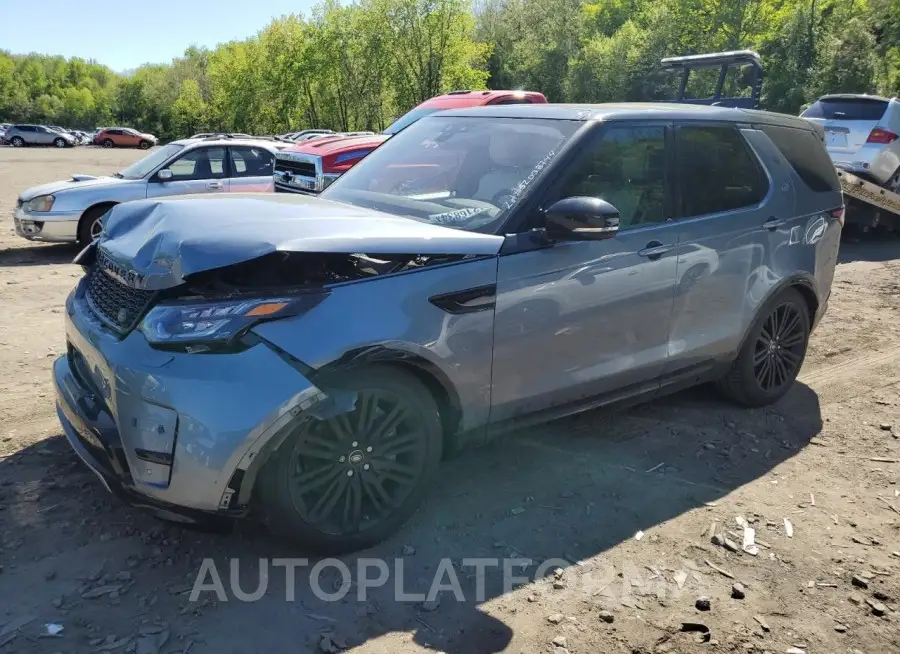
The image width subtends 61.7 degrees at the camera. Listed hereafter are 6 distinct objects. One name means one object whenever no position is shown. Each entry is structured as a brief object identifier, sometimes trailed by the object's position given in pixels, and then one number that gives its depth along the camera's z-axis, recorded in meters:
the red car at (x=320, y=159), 9.71
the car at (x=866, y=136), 10.97
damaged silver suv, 2.85
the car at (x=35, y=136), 60.84
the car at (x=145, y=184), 9.91
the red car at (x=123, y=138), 63.28
